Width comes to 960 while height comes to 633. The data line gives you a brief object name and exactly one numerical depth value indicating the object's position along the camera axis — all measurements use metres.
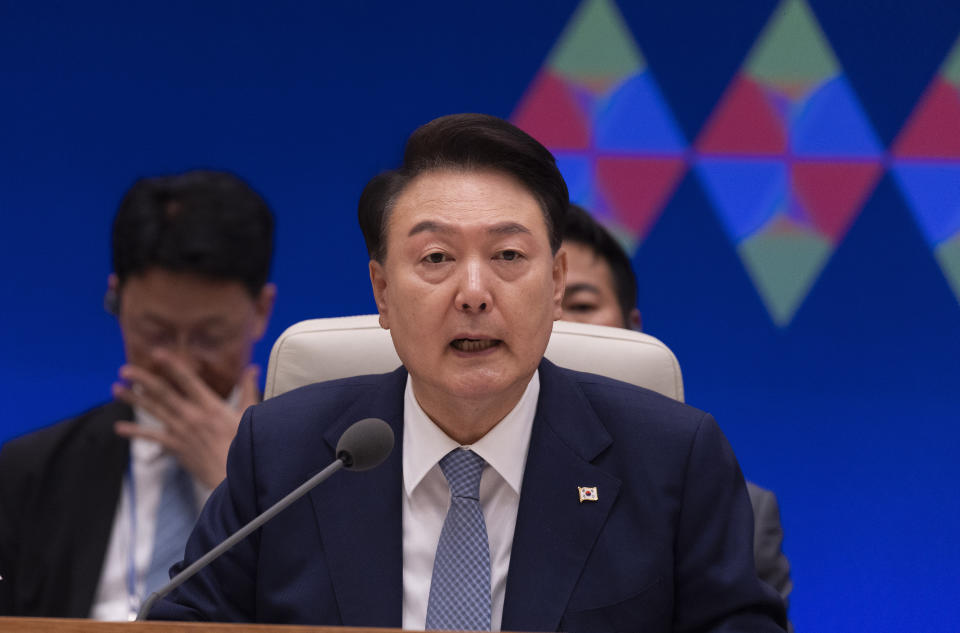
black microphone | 4.82
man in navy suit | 4.96
